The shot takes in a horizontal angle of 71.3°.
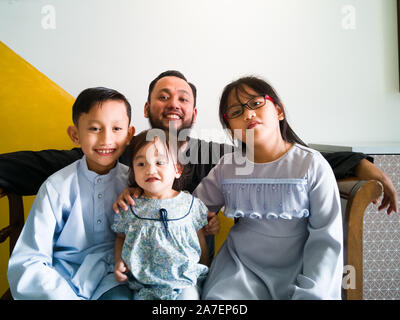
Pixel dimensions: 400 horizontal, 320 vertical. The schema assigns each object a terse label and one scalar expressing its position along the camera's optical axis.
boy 0.86
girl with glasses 0.85
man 1.00
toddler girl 0.85
